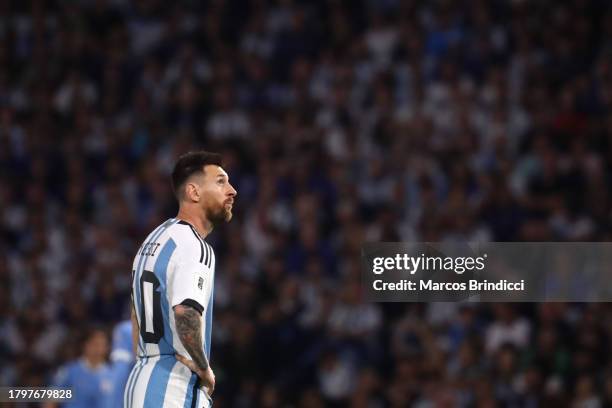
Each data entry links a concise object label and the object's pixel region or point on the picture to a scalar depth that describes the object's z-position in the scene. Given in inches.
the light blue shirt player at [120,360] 658.8
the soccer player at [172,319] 432.1
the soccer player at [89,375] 698.8
